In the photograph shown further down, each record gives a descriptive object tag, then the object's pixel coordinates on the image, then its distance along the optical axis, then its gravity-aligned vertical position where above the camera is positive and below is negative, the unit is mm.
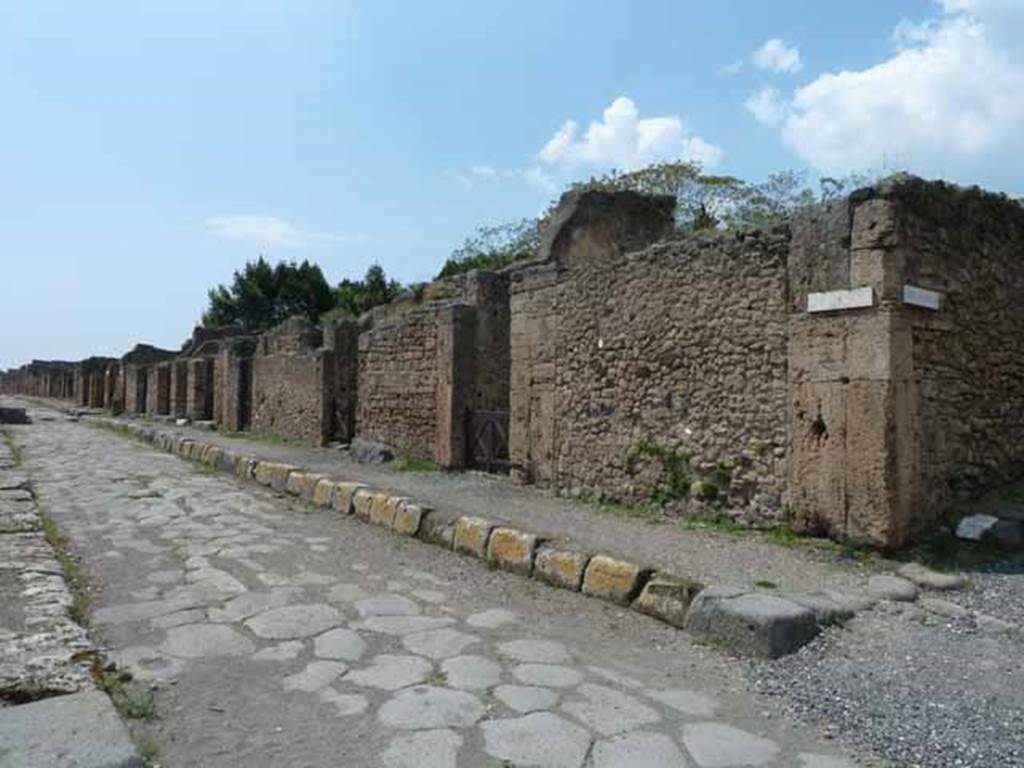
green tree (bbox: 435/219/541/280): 30691 +6453
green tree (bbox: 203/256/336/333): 46094 +6391
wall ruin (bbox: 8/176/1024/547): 5832 +407
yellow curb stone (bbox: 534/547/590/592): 5152 -1071
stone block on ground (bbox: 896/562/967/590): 5000 -1067
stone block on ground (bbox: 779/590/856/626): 4164 -1055
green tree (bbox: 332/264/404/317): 41625 +6270
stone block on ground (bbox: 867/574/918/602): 4711 -1076
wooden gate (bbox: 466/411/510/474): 10516 -473
